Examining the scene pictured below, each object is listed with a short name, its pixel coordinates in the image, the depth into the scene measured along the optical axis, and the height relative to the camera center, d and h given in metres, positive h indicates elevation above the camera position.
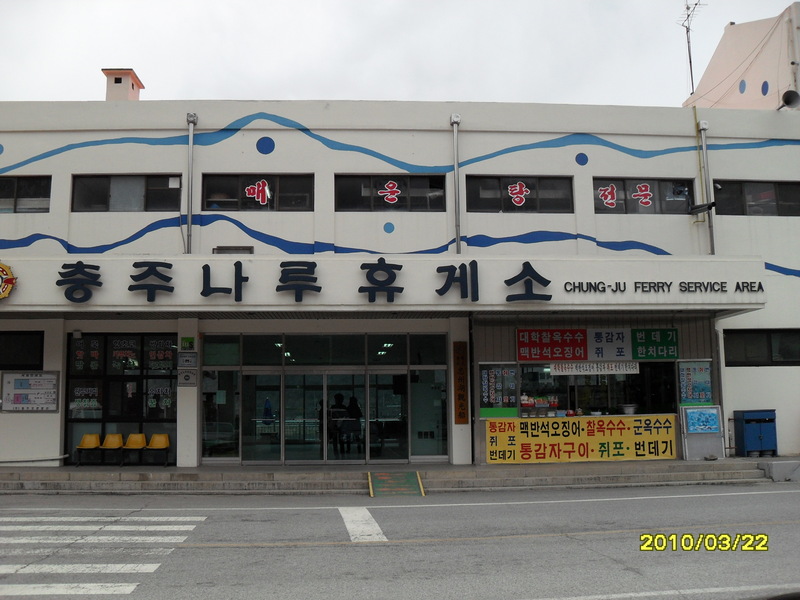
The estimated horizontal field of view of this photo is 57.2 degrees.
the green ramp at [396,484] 14.77 -1.94
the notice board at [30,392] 17.05 +0.08
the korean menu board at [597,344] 17.47 +1.00
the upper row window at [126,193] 17.61 +4.79
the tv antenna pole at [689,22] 26.60 +13.26
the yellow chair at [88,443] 16.94 -1.12
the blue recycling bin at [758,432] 17.25 -1.13
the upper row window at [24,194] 17.62 +4.81
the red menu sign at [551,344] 17.45 +1.01
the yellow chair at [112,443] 16.94 -1.12
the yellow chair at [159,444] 16.98 -1.17
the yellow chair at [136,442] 16.94 -1.11
